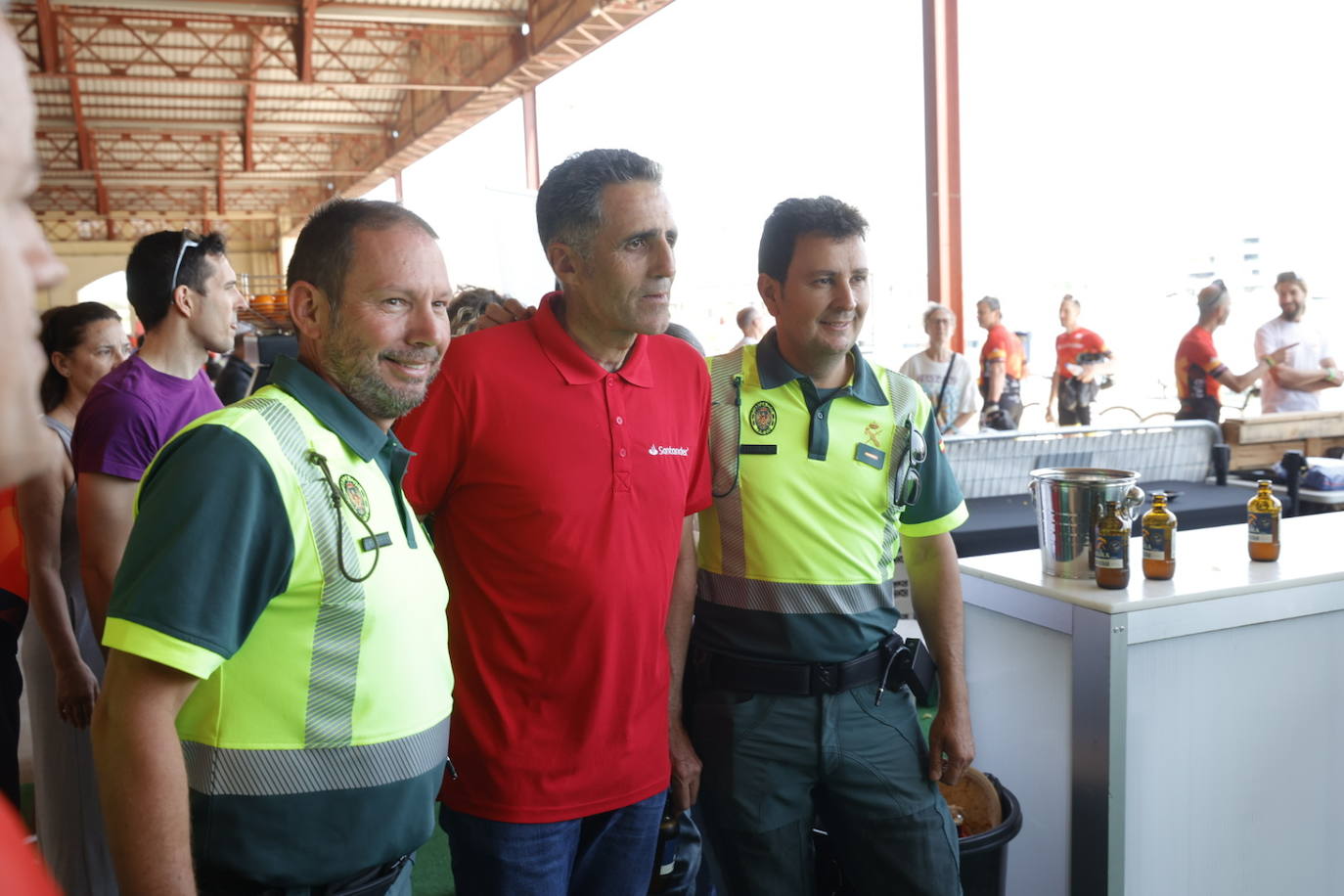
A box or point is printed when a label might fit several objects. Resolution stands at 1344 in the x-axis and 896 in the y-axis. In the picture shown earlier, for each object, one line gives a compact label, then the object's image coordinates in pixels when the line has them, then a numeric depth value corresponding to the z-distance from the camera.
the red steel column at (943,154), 7.82
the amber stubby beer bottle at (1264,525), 2.65
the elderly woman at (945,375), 6.32
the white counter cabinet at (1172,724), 2.30
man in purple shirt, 2.28
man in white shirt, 5.87
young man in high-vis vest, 1.96
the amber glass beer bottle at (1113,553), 2.36
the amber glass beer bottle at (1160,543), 2.45
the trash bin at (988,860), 2.21
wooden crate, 5.11
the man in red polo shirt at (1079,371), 8.58
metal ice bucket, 2.45
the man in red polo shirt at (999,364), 7.99
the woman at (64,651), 2.48
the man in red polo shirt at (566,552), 1.68
